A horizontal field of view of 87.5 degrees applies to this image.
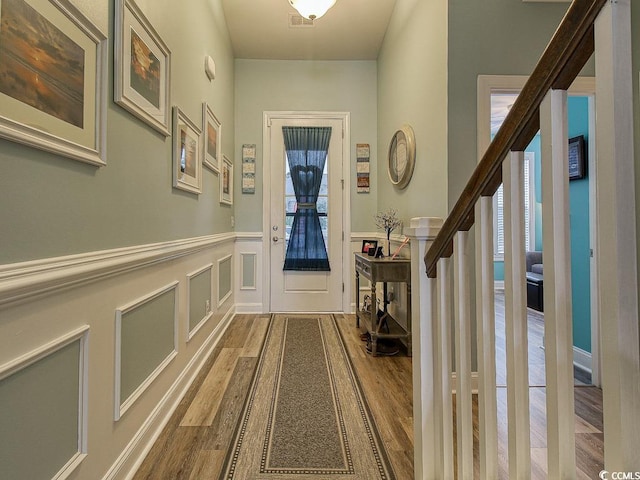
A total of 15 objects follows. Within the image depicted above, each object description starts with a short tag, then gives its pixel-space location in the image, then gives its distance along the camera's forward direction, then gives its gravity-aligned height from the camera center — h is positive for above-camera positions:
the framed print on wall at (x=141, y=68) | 1.29 +0.80
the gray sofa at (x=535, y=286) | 4.23 -0.50
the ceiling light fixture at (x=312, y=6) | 2.46 +1.80
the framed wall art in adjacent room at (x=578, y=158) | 2.62 +0.70
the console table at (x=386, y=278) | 2.71 -0.25
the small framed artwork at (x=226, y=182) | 3.28 +0.68
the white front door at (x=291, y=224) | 4.03 +0.25
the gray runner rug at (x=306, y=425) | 1.44 -0.93
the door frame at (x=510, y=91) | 2.11 +0.93
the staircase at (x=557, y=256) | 0.53 -0.02
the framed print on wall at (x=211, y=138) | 2.60 +0.93
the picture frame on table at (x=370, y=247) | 3.20 +0.00
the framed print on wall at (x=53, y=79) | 0.80 +0.47
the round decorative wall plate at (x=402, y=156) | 2.72 +0.81
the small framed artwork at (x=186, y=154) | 1.94 +0.60
